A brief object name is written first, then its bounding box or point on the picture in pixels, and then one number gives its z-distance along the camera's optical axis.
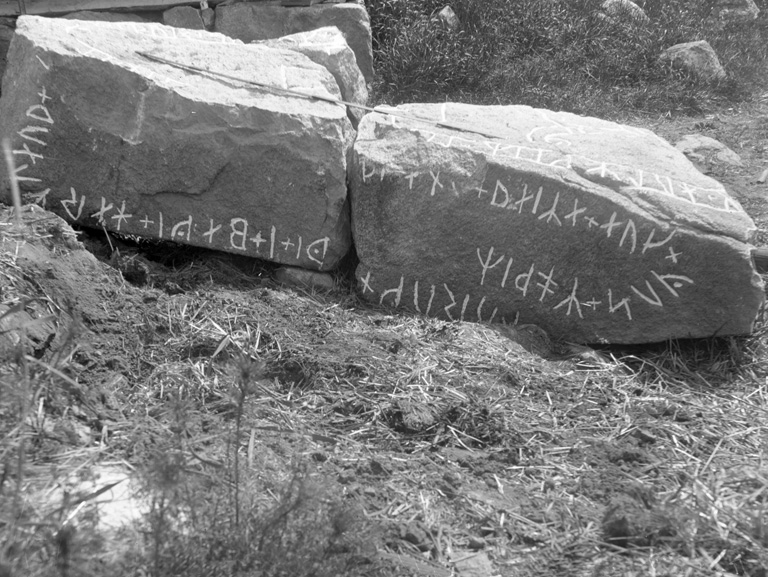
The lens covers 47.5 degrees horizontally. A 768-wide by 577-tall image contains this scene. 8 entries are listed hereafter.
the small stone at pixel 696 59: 6.84
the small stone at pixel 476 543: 2.45
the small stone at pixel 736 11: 8.00
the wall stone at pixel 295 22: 5.86
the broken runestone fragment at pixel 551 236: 3.45
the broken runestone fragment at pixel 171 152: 3.59
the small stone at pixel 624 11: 7.30
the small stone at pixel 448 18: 6.59
